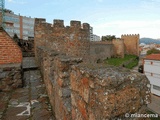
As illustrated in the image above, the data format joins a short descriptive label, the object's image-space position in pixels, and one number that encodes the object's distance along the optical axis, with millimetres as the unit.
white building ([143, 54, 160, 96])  17370
